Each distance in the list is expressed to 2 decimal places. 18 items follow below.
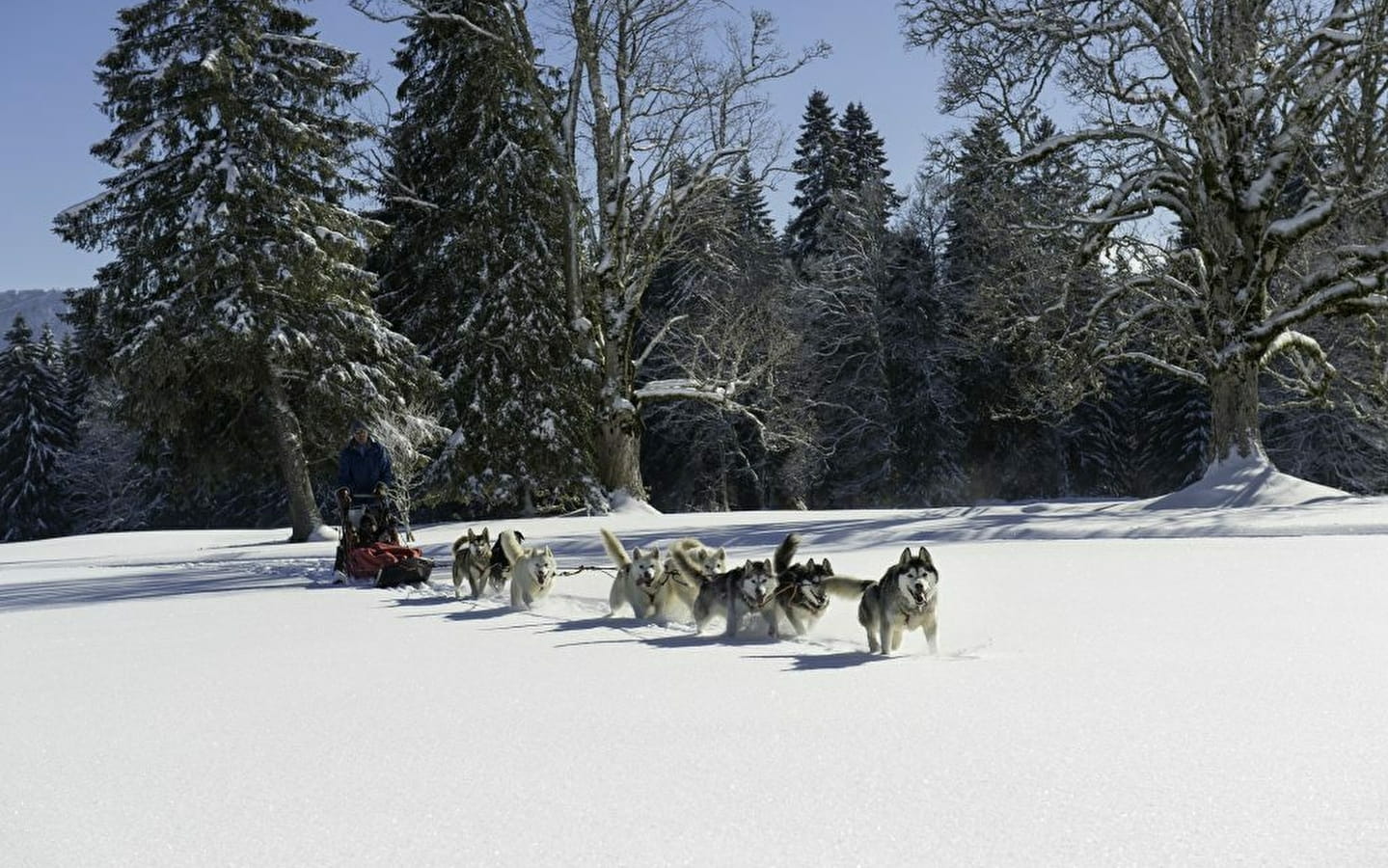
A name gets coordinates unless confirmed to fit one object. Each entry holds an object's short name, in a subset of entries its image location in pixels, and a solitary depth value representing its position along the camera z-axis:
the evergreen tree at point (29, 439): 57.09
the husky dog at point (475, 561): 12.27
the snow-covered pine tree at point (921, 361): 45.16
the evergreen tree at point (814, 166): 52.22
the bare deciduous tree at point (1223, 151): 17.05
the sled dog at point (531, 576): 10.86
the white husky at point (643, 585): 9.69
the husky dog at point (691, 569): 9.77
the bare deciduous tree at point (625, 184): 26.23
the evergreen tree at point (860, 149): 51.91
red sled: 13.49
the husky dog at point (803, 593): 8.39
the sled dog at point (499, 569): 11.97
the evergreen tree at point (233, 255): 23.88
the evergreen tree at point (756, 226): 49.22
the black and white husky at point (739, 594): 8.40
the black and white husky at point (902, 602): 7.18
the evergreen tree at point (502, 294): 28.19
